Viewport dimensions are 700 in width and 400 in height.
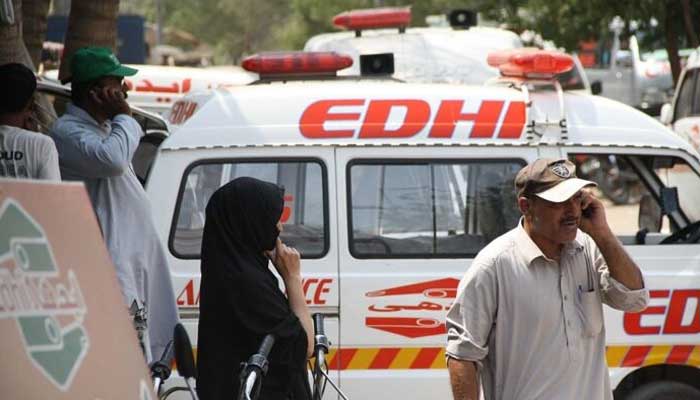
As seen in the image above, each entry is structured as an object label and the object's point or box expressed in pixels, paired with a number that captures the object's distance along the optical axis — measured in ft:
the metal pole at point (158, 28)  253.14
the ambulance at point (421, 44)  72.08
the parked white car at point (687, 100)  80.92
